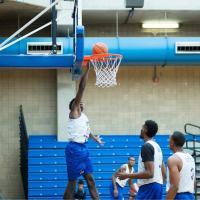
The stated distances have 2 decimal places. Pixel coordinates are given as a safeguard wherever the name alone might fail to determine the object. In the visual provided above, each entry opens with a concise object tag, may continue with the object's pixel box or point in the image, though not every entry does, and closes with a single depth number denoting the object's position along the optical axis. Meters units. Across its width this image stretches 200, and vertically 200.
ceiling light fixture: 18.55
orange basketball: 10.74
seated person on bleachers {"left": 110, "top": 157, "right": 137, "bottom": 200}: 14.60
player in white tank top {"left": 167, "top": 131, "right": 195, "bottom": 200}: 8.12
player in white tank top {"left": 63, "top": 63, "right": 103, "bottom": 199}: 10.12
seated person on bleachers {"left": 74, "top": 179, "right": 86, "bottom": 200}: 15.44
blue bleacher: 17.00
